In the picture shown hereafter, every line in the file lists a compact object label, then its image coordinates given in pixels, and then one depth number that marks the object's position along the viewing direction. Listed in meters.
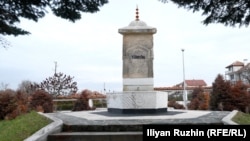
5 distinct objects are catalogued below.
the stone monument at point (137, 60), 12.46
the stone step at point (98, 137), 7.02
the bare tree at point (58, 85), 36.03
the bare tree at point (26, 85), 35.53
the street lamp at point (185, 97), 22.83
